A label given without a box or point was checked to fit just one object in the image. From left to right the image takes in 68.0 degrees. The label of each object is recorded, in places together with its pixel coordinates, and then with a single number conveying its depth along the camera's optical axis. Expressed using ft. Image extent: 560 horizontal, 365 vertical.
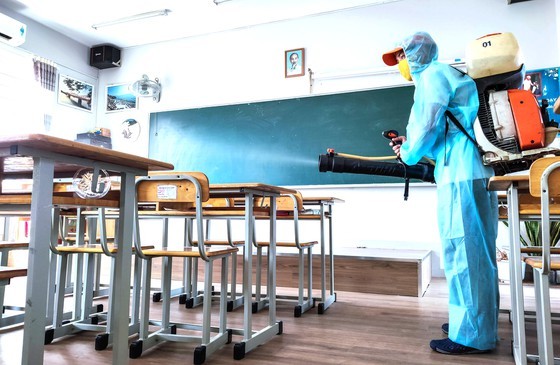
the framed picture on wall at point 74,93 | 17.67
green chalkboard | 14.57
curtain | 16.48
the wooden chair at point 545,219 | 4.52
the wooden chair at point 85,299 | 6.50
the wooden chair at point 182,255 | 5.80
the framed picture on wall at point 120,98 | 18.84
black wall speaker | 18.66
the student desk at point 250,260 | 6.29
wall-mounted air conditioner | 14.32
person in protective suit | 6.04
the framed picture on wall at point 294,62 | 15.90
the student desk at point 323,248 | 9.21
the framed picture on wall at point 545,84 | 12.71
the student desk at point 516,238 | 5.01
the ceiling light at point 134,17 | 15.76
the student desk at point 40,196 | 3.55
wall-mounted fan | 17.81
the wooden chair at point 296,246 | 8.80
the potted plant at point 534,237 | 11.56
